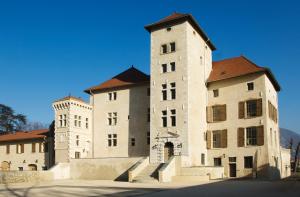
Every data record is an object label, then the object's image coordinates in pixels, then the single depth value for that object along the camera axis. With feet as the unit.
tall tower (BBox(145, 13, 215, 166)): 87.59
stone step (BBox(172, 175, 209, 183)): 75.49
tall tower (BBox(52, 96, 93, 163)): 103.70
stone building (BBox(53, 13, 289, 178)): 88.32
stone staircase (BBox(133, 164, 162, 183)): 75.88
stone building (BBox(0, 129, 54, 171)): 116.01
